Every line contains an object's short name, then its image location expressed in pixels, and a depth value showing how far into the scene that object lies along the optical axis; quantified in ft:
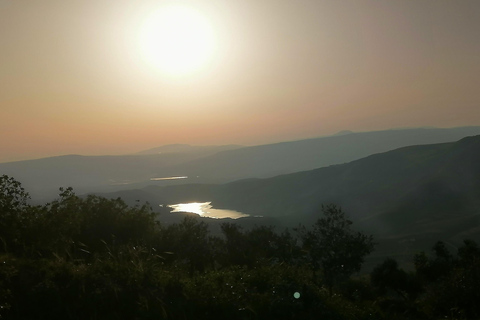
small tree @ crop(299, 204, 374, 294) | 107.96
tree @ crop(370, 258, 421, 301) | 135.85
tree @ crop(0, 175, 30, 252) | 47.50
